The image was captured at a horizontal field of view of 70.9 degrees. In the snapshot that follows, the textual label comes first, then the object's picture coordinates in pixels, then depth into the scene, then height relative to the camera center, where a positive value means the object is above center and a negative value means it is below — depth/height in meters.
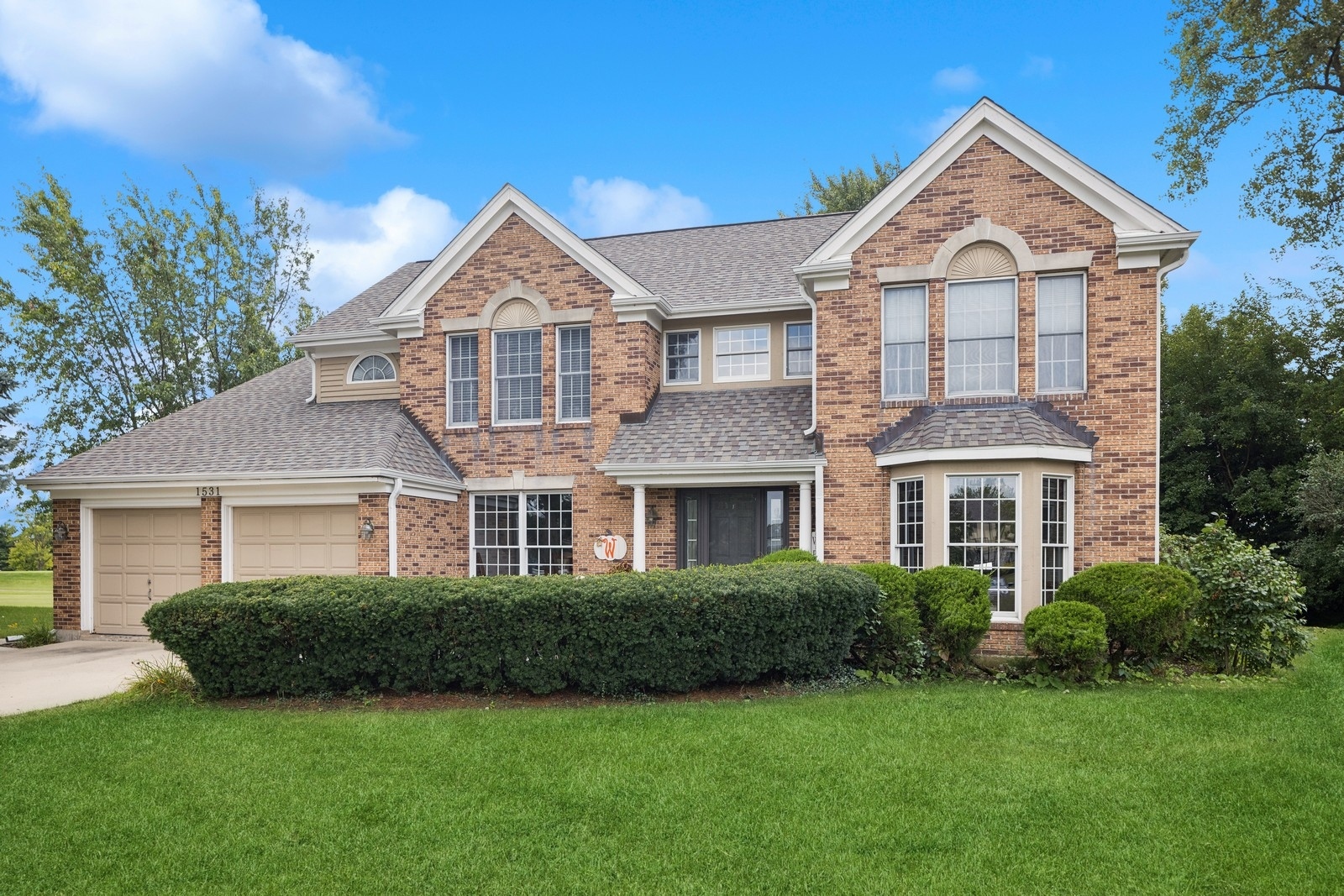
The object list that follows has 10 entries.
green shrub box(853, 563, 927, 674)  10.91 -2.30
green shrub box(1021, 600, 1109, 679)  10.28 -2.22
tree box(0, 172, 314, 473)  28.42 +3.97
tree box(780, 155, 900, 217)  36.88 +9.83
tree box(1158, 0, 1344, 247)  20.28 +8.07
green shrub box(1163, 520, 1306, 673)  11.31 -2.19
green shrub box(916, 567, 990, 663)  10.83 -2.01
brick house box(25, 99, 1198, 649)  13.45 +0.33
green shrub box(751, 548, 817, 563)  12.87 -1.68
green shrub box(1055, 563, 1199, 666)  10.72 -1.95
